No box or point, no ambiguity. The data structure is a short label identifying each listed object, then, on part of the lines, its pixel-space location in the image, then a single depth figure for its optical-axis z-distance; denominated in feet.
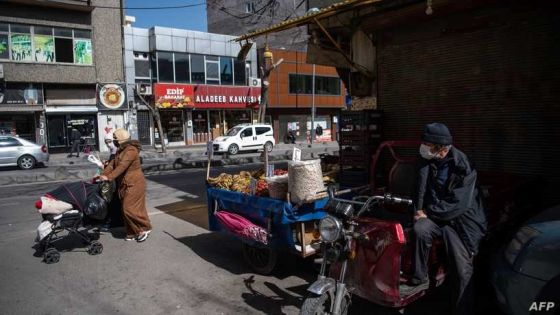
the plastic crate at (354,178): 24.41
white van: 82.52
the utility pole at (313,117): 118.01
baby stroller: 19.03
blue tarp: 14.87
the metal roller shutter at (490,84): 18.88
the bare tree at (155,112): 86.48
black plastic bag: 19.54
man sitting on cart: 11.52
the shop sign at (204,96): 97.86
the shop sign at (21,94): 78.84
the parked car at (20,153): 58.39
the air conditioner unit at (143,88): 92.02
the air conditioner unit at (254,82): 113.29
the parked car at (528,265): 9.40
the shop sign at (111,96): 88.69
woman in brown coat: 21.50
